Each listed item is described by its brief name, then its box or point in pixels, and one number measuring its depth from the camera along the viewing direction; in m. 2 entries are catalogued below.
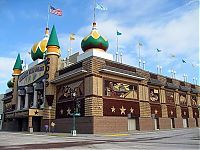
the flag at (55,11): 47.50
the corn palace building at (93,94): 40.19
